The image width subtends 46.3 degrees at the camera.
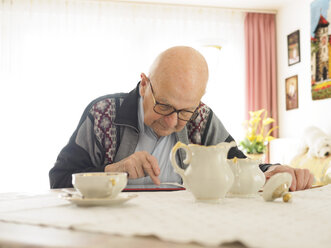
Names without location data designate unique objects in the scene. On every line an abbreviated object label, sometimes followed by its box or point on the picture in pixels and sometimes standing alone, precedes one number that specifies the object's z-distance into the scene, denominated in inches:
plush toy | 151.9
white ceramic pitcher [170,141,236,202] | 40.9
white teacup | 39.0
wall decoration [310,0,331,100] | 182.7
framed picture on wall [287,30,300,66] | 215.2
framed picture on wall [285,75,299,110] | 217.5
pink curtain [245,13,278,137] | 237.9
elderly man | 65.7
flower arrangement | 201.5
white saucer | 37.4
